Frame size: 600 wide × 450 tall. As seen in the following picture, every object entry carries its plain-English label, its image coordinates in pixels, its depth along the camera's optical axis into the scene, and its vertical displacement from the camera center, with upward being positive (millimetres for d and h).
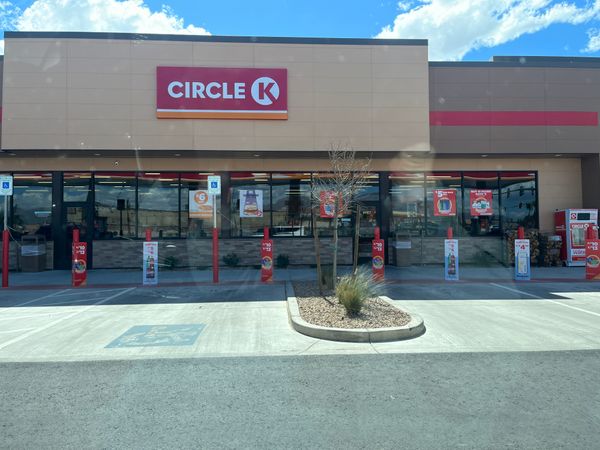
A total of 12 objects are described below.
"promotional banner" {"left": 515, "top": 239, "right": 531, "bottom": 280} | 14133 -910
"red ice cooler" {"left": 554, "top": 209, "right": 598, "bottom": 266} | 17453 -51
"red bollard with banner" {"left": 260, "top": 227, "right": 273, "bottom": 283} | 13875 -835
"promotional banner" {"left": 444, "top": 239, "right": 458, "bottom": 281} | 13984 -889
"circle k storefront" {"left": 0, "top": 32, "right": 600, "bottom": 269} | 15578 +3151
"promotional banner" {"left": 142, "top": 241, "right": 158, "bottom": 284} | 13500 -878
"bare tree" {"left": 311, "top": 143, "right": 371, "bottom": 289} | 10703 +1189
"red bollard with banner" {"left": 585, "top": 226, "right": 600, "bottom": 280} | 14367 -913
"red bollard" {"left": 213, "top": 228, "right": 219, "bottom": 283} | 13677 -758
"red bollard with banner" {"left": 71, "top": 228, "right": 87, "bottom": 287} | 13242 -816
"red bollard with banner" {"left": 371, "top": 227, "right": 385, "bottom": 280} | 14359 -799
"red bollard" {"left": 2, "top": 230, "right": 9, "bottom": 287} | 13320 -756
